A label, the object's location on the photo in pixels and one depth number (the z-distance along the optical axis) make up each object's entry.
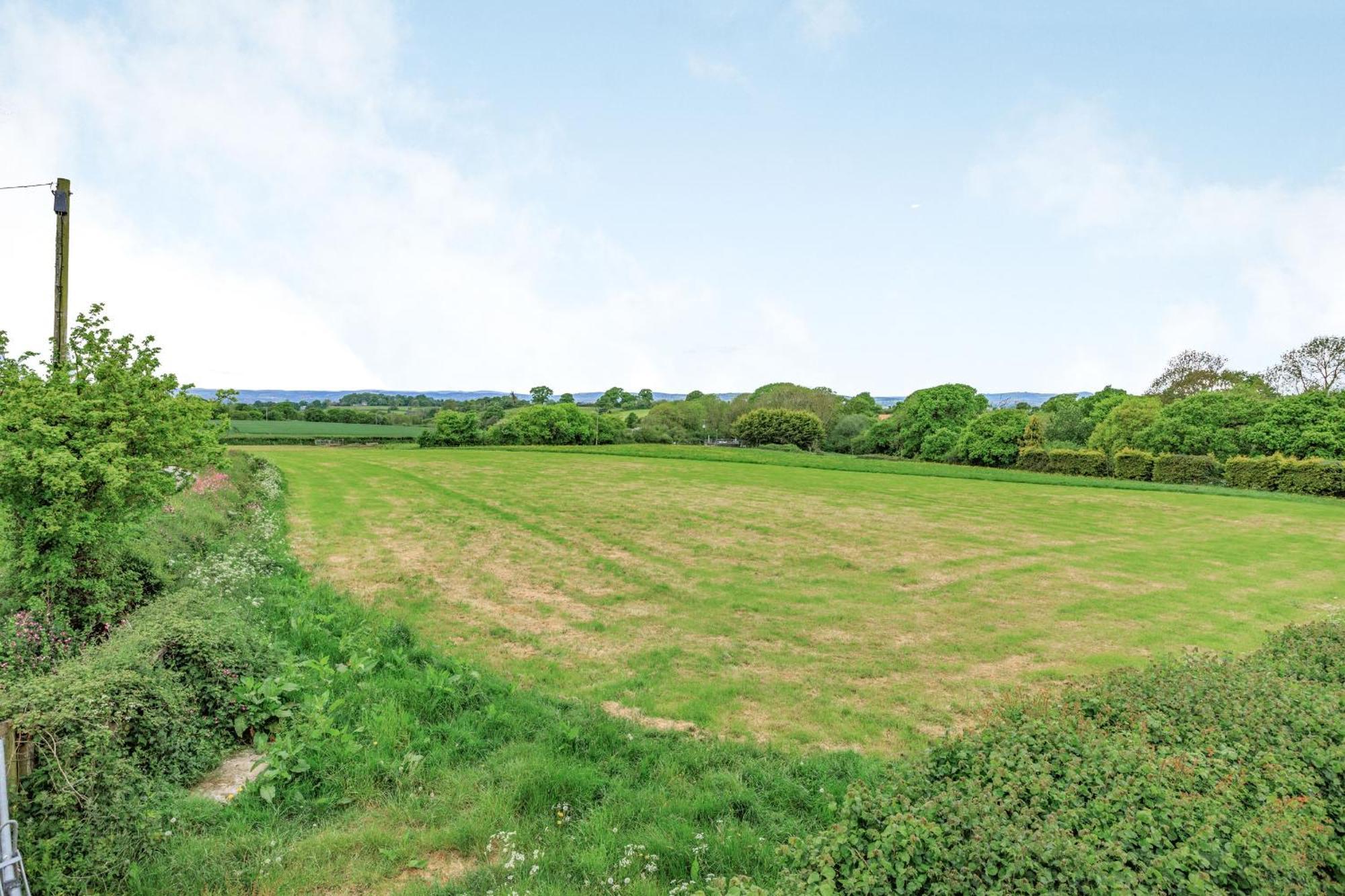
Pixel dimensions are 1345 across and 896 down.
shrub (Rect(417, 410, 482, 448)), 80.29
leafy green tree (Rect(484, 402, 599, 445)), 86.25
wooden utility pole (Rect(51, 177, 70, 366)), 8.59
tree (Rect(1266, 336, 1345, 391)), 55.31
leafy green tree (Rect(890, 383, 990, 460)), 73.31
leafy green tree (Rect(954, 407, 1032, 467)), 62.31
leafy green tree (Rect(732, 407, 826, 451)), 88.81
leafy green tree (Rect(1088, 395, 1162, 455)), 56.59
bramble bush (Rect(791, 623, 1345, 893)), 2.74
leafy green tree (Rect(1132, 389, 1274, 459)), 47.97
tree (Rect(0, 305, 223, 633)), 7.05
